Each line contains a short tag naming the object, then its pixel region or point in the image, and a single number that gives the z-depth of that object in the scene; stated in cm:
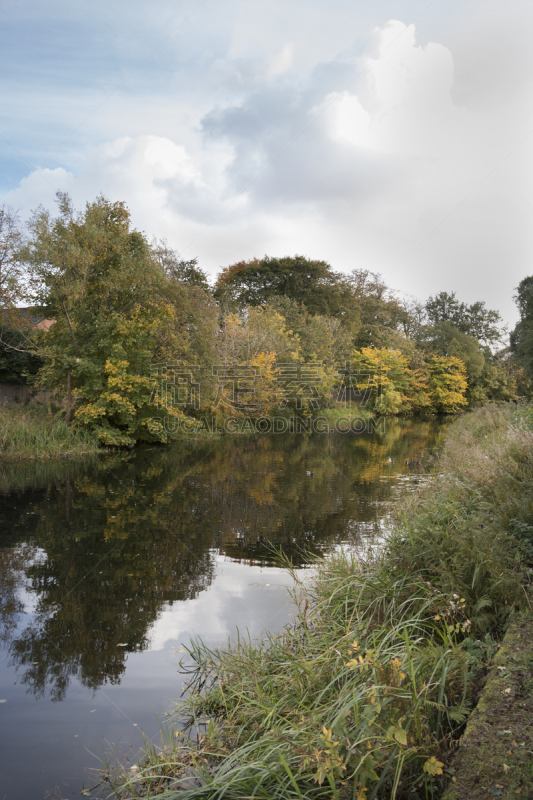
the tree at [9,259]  1572
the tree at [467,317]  5228
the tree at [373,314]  4051
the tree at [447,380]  4388
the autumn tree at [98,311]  1486
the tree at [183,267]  2624
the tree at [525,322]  2550
